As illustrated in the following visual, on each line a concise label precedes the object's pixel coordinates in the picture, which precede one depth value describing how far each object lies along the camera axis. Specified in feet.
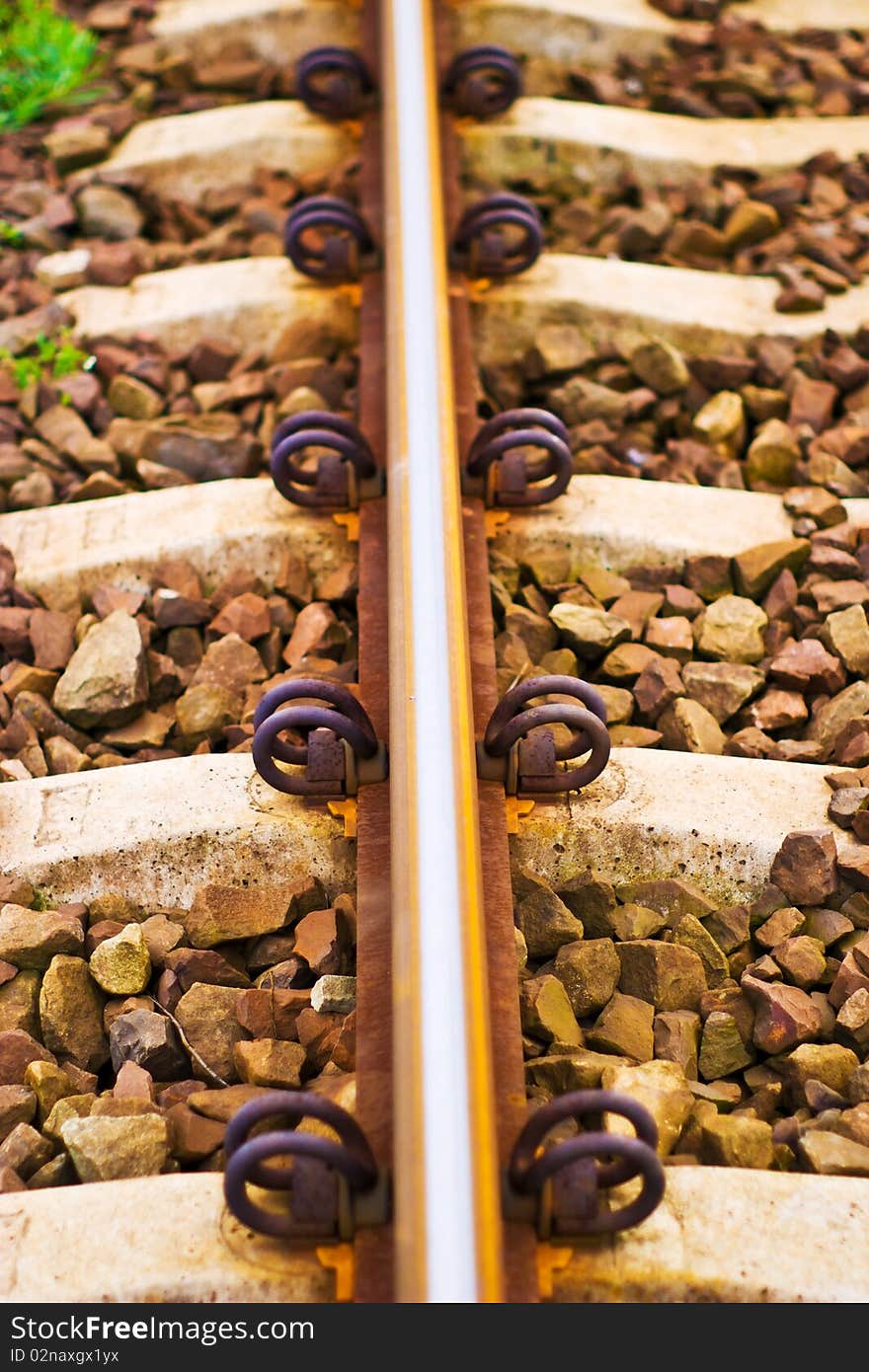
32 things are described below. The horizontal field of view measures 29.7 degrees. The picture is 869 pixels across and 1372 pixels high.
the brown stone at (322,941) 8.18
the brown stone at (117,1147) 7.25
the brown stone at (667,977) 8.14
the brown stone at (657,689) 9.52
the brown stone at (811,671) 9.64
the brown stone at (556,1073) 7.64
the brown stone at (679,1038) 7.88
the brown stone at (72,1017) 8.00
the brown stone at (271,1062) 7.67
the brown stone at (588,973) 8.13
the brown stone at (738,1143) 7.32
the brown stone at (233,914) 8.39
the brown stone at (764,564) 10.34
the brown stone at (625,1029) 7.90
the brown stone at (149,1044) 7.86
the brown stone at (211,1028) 7.89
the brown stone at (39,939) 8.25
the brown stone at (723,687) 9.61
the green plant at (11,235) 14.11
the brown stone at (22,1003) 8.07
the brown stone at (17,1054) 7.82
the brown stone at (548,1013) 7.82
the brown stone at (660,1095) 7.43
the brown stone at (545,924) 8.27
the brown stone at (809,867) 8.41
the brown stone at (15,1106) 7.56
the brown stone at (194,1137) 7.36
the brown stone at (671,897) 8.44
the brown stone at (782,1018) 7.85
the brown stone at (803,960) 8.14
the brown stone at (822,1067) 7.73
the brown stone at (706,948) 8.30
